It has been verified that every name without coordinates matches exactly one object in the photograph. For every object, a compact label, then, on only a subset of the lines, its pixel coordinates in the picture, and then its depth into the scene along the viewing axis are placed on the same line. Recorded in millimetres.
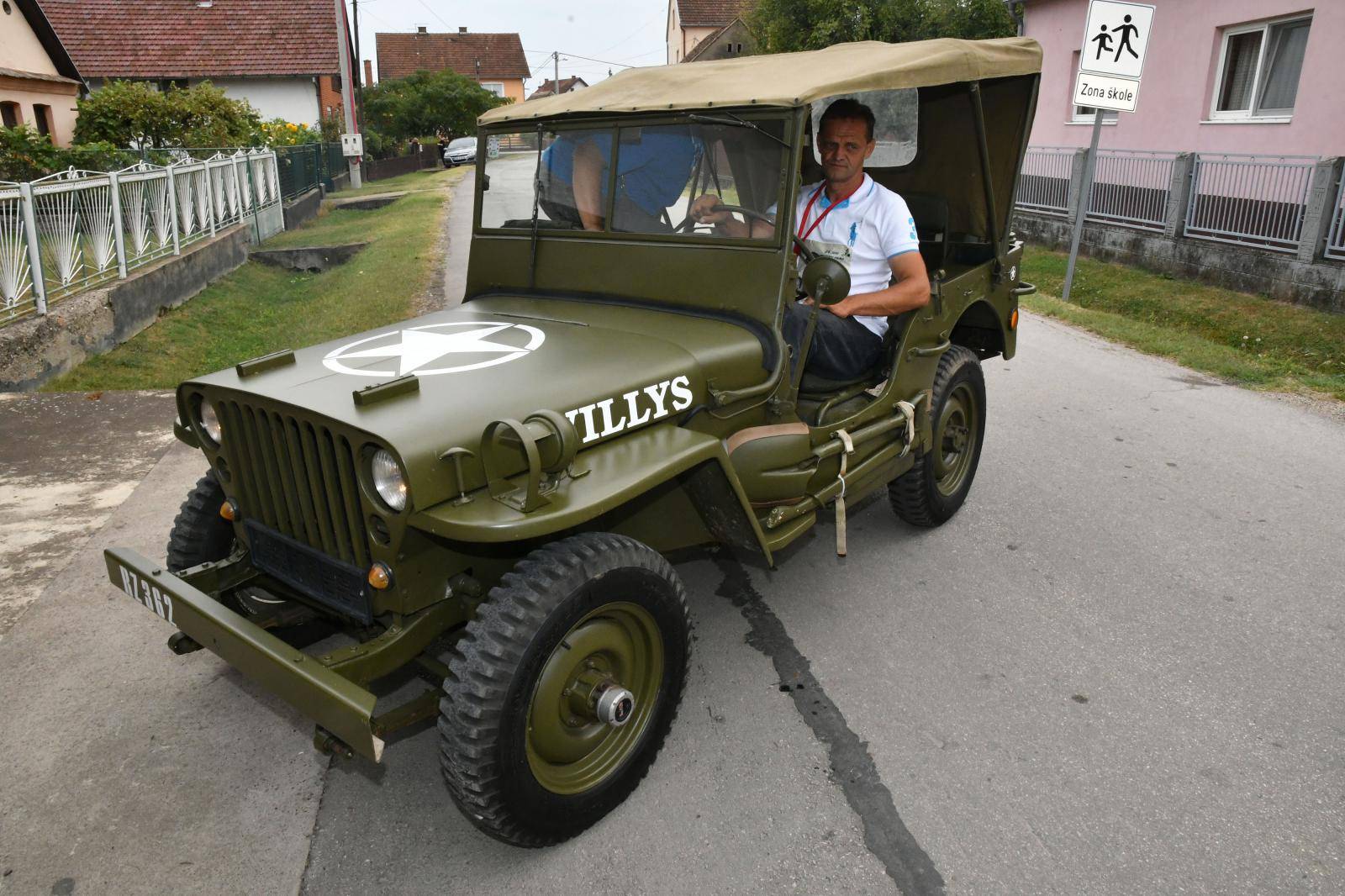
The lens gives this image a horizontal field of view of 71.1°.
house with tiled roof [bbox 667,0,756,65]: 52781
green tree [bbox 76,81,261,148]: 16625
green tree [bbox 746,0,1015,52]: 20406
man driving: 3680
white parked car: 34906
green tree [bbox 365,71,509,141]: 41125
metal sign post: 8945
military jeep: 2367
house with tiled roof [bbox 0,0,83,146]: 18438
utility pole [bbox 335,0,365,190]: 21250
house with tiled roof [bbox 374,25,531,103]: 70750
